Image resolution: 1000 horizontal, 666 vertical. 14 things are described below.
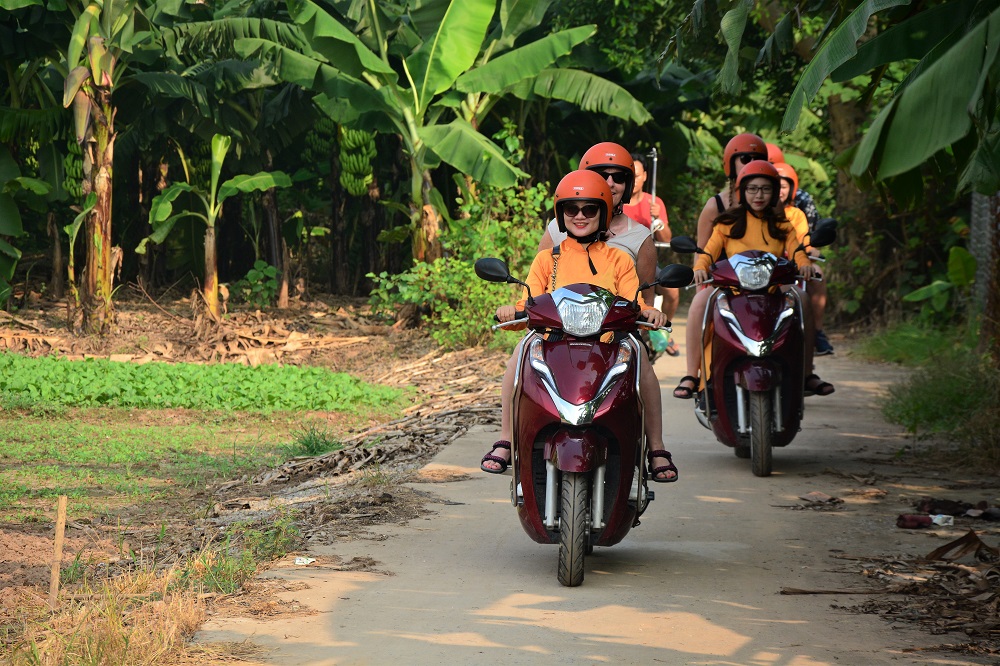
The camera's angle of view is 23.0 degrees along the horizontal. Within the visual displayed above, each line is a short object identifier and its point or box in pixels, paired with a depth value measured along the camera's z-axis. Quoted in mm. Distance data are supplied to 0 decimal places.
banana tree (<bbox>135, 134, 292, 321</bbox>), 34791
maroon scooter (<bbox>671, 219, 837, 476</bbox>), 14844
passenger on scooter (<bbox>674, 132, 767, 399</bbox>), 16767
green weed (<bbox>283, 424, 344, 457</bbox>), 17809
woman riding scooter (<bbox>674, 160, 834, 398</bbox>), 15725
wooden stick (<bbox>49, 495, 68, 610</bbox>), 8315
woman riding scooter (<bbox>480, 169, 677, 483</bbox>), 11012
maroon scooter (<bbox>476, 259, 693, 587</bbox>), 10146
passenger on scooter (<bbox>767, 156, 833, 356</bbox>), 17763
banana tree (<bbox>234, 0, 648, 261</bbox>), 28645
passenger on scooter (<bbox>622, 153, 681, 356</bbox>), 20828
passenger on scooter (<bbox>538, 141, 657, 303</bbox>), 13265
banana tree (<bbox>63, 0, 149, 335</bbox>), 30530
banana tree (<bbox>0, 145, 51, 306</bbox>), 32124
